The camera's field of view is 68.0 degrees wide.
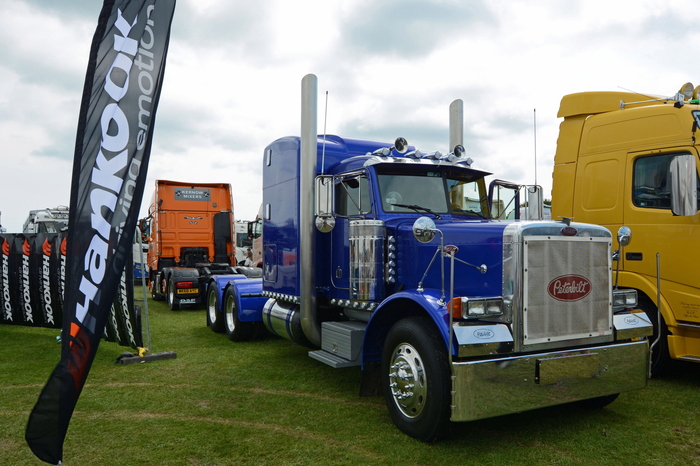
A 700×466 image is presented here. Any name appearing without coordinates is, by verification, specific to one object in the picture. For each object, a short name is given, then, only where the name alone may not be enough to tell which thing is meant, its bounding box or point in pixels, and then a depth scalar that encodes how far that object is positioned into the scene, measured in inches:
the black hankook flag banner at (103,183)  113.7
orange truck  570.6
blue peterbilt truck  152.4
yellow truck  213.2
